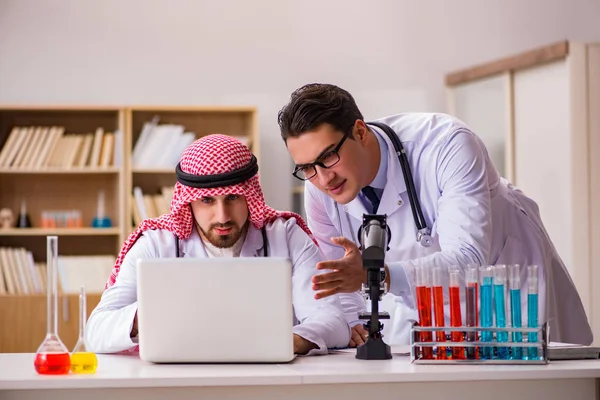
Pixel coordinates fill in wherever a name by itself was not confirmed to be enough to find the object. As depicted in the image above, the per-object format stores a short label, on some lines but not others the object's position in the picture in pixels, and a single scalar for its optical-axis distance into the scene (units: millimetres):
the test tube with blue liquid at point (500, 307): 2553
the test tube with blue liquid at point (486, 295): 2565
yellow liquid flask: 2505
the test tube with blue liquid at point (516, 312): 2549
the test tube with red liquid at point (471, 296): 2572
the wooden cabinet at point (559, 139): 5654
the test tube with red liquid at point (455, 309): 2547
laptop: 2527
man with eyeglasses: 3014
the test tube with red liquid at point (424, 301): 2551
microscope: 2647
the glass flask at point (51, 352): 2482
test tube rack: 2527
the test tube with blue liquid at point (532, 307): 2545
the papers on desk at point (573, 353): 2600
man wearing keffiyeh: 3020
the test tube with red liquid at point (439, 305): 2549
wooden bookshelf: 6205
